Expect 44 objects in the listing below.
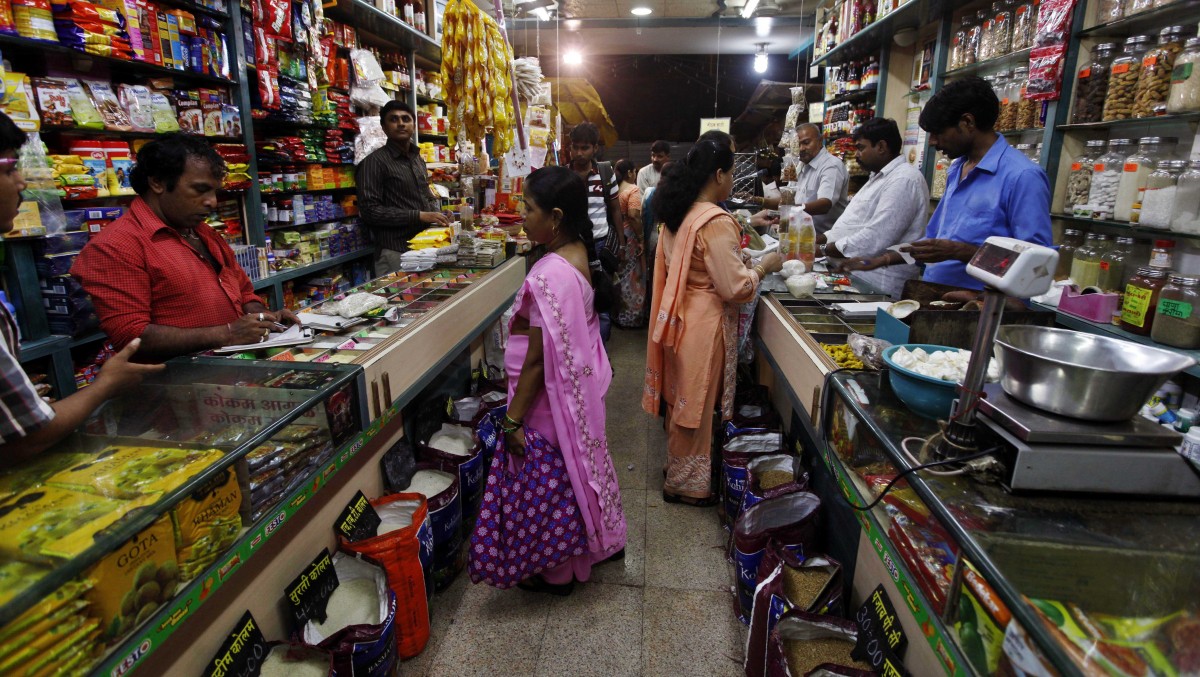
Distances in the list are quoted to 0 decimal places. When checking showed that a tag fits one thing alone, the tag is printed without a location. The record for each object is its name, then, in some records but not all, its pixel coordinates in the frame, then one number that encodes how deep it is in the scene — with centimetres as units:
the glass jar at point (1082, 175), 277
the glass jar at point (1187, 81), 214
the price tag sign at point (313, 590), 178
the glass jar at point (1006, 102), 336
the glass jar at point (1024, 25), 320
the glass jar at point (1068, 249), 292
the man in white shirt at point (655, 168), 636
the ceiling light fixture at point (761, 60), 941
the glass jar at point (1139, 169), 238
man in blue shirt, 231
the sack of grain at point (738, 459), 271
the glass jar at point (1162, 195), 224
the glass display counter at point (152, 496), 97
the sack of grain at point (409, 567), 199
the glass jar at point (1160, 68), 227
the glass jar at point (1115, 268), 257
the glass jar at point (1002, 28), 341
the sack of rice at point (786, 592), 185
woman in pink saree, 210
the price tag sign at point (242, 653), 146
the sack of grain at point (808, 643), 173
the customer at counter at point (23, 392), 112
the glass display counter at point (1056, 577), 84
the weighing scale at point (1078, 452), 106
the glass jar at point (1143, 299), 201
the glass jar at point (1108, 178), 257
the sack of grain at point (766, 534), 217
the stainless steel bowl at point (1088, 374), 104
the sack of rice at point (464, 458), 264
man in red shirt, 194
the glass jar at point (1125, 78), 246
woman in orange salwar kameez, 268
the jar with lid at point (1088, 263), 267
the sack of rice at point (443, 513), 236
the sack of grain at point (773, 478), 238
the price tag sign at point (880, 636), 155
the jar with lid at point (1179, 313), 187
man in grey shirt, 466
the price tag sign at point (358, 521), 209
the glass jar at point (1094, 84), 266
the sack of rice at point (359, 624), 169
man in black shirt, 410
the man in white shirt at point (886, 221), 312
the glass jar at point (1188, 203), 213
